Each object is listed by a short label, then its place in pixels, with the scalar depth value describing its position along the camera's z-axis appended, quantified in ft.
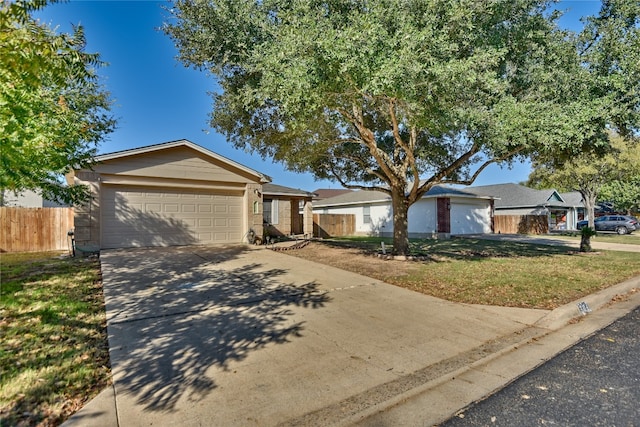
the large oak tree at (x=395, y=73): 19.65
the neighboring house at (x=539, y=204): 97.04
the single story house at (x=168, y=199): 36.97
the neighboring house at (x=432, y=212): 73.10
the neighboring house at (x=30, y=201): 75.94
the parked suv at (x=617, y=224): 86.53
